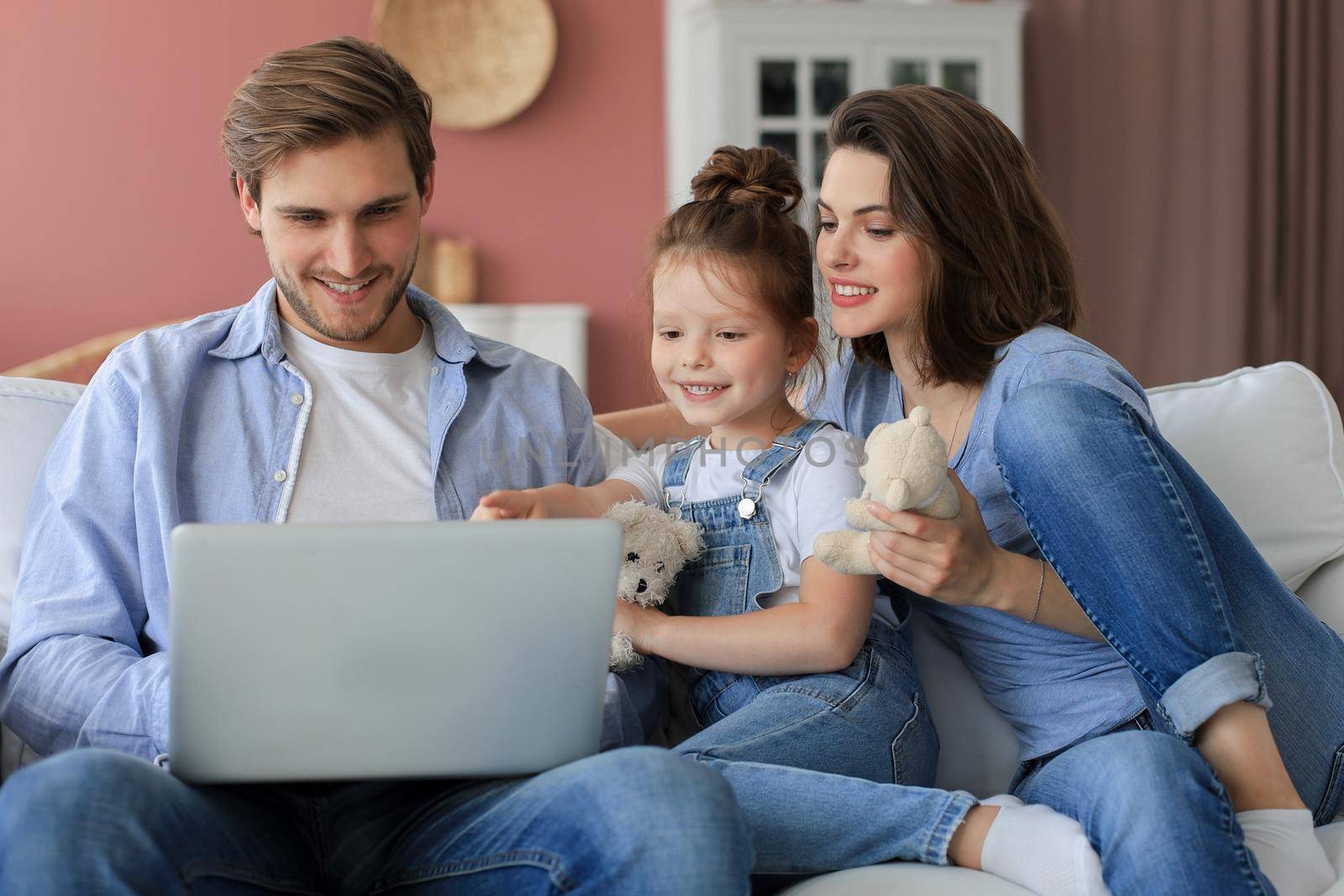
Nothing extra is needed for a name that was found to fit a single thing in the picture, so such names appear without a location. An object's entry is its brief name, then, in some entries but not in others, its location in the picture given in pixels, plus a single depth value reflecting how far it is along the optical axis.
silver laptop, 0.90
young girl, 1.22
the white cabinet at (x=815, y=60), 4.18
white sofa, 1.54
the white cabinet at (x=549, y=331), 4.30
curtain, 4.28
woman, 1.17
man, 0.96
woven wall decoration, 4.36
